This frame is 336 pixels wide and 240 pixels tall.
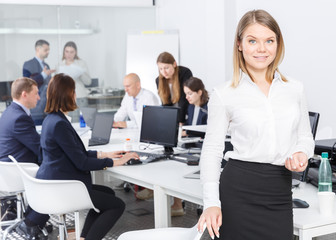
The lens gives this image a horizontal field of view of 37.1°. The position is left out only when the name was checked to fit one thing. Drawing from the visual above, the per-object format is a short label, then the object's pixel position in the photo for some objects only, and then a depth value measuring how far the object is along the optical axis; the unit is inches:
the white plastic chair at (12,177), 158.9
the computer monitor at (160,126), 165.3
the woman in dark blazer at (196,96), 208.5
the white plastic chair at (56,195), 131.3
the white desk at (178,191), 88.7
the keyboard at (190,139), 184.0
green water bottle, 100.5
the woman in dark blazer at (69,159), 137.0
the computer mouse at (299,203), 96.9
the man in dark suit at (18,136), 173.2
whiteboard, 329.1
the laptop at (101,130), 198.7
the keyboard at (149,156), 156.4
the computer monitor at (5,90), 301.7
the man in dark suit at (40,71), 304.5
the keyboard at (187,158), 148.9
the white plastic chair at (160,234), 91.0
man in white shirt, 233.8
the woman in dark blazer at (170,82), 237.3
